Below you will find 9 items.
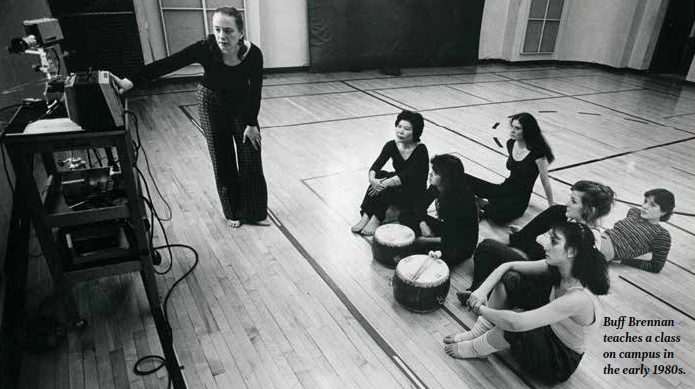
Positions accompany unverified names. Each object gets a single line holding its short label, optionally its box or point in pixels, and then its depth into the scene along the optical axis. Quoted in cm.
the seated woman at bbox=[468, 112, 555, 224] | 342
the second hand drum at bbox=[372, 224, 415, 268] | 281
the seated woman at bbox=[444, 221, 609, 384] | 183
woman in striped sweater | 291
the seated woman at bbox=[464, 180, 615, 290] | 250
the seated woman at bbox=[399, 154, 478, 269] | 271
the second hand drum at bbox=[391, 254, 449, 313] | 243
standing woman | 265
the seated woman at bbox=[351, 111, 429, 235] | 311
